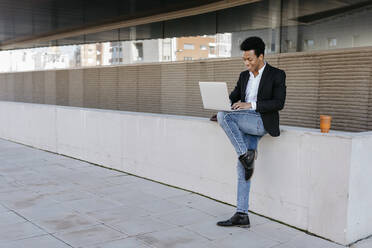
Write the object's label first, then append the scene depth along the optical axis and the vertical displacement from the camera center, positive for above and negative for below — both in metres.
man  4.29 -0.30
